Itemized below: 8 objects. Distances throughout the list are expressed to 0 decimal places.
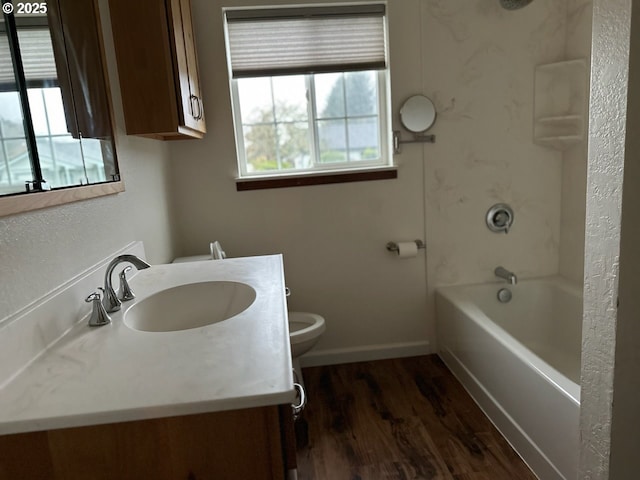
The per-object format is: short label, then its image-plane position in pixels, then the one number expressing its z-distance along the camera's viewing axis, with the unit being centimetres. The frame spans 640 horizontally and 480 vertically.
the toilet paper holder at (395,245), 256
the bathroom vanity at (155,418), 75
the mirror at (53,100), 95
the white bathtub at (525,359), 158
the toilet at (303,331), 211
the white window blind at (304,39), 234
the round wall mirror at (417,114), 243
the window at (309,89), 235
